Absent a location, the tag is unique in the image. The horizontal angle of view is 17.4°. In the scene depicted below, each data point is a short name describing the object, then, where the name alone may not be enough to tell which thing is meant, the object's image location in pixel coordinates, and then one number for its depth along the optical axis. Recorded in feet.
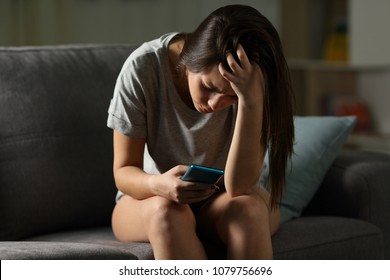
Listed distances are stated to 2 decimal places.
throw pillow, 11.98
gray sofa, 11.48
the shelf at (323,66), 19.35
